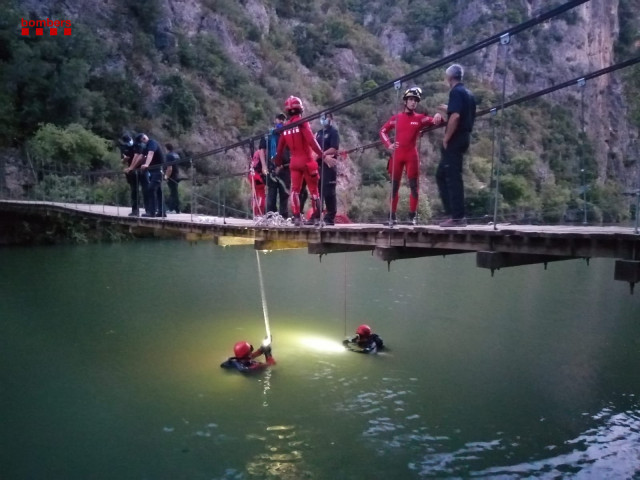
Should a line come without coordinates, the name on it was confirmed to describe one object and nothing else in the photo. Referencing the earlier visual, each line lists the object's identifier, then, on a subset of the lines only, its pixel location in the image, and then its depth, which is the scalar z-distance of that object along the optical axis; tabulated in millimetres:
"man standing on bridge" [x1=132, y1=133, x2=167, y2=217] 8945
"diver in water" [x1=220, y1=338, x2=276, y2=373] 7855
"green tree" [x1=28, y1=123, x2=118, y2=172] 19922
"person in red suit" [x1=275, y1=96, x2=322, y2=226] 6484
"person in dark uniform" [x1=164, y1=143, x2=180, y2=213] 9795
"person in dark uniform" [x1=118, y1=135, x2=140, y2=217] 9555
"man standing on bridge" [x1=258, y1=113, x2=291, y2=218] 7734
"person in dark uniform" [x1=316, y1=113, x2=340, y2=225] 6449
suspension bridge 3627
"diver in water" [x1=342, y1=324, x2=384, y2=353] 9008
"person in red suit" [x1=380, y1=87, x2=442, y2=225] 5570
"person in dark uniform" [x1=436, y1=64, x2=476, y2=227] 4730
